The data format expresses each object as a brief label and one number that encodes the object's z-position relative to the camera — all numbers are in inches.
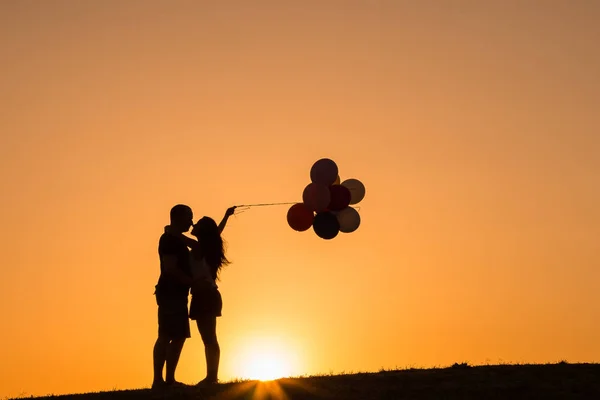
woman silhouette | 500.1
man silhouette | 491.5
